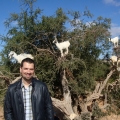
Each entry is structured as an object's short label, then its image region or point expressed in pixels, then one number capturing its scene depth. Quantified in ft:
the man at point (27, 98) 7.85
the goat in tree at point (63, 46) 25.20
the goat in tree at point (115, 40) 29.02
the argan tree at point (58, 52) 27.27
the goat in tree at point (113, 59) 29.78
